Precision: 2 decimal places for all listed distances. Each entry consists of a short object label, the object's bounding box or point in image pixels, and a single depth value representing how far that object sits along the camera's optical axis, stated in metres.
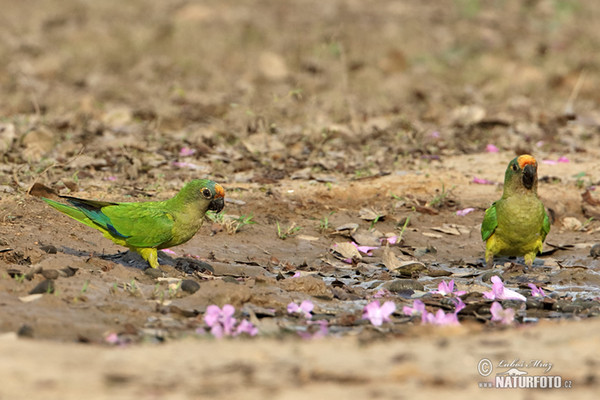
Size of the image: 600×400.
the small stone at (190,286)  11.16
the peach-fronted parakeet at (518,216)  14.29
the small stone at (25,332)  8.91
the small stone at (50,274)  10.87
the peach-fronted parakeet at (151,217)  12.37
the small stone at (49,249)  12.47
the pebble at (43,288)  10.41
